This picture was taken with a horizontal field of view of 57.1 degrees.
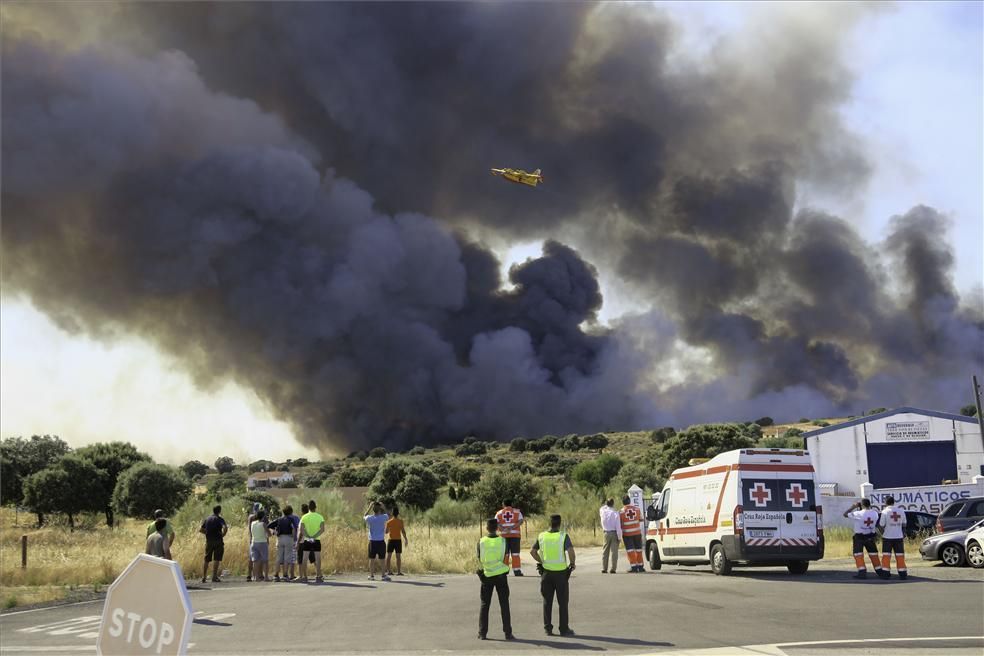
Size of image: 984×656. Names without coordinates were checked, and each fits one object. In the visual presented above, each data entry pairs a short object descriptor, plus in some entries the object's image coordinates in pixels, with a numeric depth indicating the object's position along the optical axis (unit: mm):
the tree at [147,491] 38844
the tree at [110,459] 42656
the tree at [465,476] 54469
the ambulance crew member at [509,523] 18828
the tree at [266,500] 35250
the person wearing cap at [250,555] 20188
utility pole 32050
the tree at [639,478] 40750
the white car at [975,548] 18469
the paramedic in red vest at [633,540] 20344
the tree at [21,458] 50812
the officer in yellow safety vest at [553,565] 11414
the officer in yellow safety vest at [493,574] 11097
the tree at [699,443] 52844
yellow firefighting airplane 59656
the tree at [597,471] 50438
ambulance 17594
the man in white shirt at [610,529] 20297
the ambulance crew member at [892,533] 17391
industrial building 34281
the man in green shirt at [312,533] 19172
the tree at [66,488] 40906
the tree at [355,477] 60138
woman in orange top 19984
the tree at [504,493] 37750
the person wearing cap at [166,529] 15592
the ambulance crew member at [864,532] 17312
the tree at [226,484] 44169
